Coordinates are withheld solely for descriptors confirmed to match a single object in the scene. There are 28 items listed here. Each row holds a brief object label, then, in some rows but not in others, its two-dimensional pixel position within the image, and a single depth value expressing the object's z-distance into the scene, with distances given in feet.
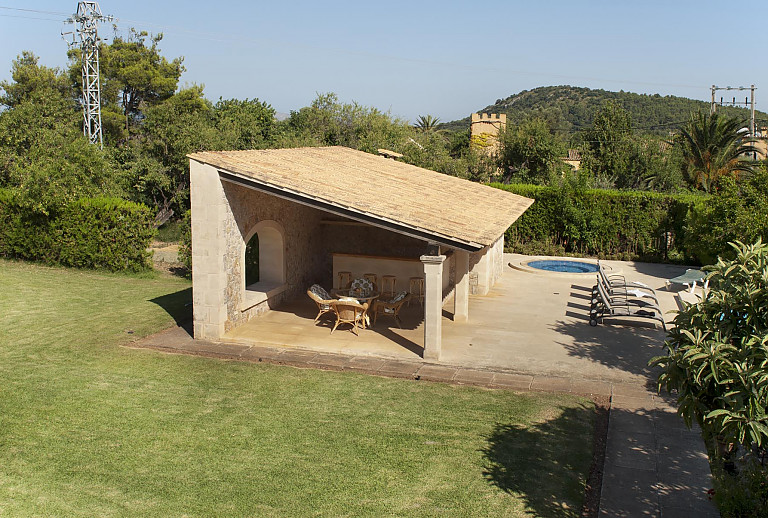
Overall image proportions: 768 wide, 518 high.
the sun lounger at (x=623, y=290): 51.83
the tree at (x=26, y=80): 137.16
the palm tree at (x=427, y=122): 231.71
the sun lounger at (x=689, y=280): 60.18
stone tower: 203.92
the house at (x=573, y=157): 191.21
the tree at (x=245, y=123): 102.05
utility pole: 134.82
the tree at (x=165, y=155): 86.69
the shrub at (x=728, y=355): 17.63
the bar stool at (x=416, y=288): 53.47
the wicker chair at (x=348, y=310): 43.68
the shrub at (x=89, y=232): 64.64
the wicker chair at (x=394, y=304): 45.37
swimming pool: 73.00
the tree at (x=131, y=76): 151.43
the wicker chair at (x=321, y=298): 44.45
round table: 45.51
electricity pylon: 108.17
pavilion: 39.14
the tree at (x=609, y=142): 155.12
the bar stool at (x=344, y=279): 54.03
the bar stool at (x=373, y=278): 53.98
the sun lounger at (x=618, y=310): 47.50
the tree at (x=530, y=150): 130.82
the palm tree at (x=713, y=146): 107.65
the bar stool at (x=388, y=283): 53.93
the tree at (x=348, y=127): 105.60
